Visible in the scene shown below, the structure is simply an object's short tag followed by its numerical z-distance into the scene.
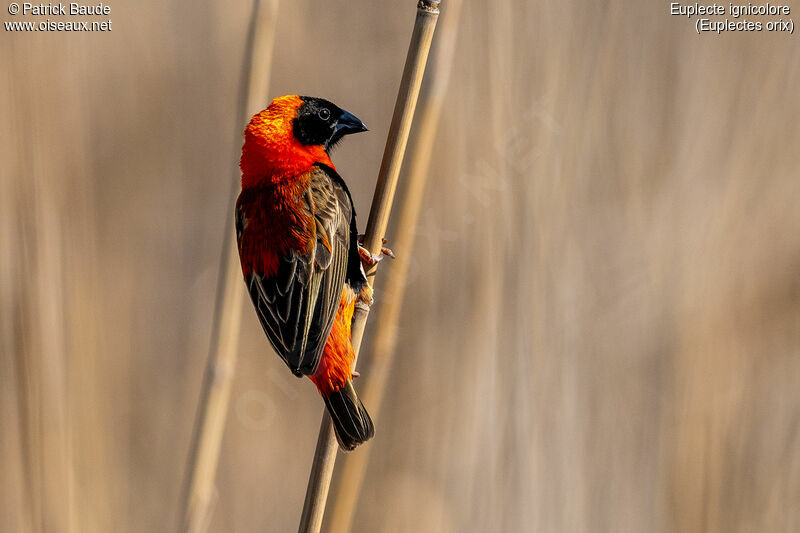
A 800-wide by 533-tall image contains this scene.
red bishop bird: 4.05
